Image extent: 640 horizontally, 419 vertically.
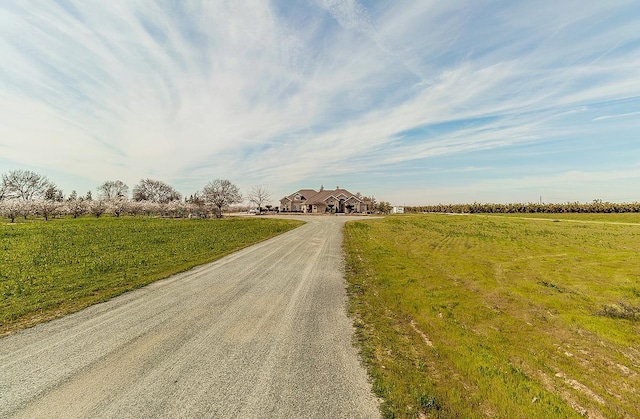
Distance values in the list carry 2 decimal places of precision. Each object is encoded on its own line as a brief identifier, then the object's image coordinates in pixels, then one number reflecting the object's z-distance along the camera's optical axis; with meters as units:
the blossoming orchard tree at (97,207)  70.94
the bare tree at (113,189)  111.97
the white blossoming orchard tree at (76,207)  67.19
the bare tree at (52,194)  85.69
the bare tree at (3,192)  71.93
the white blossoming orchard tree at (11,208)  56.44
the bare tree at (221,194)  85.40
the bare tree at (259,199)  120.12
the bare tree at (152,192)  113.40
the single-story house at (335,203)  89.31
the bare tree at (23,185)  74.81
